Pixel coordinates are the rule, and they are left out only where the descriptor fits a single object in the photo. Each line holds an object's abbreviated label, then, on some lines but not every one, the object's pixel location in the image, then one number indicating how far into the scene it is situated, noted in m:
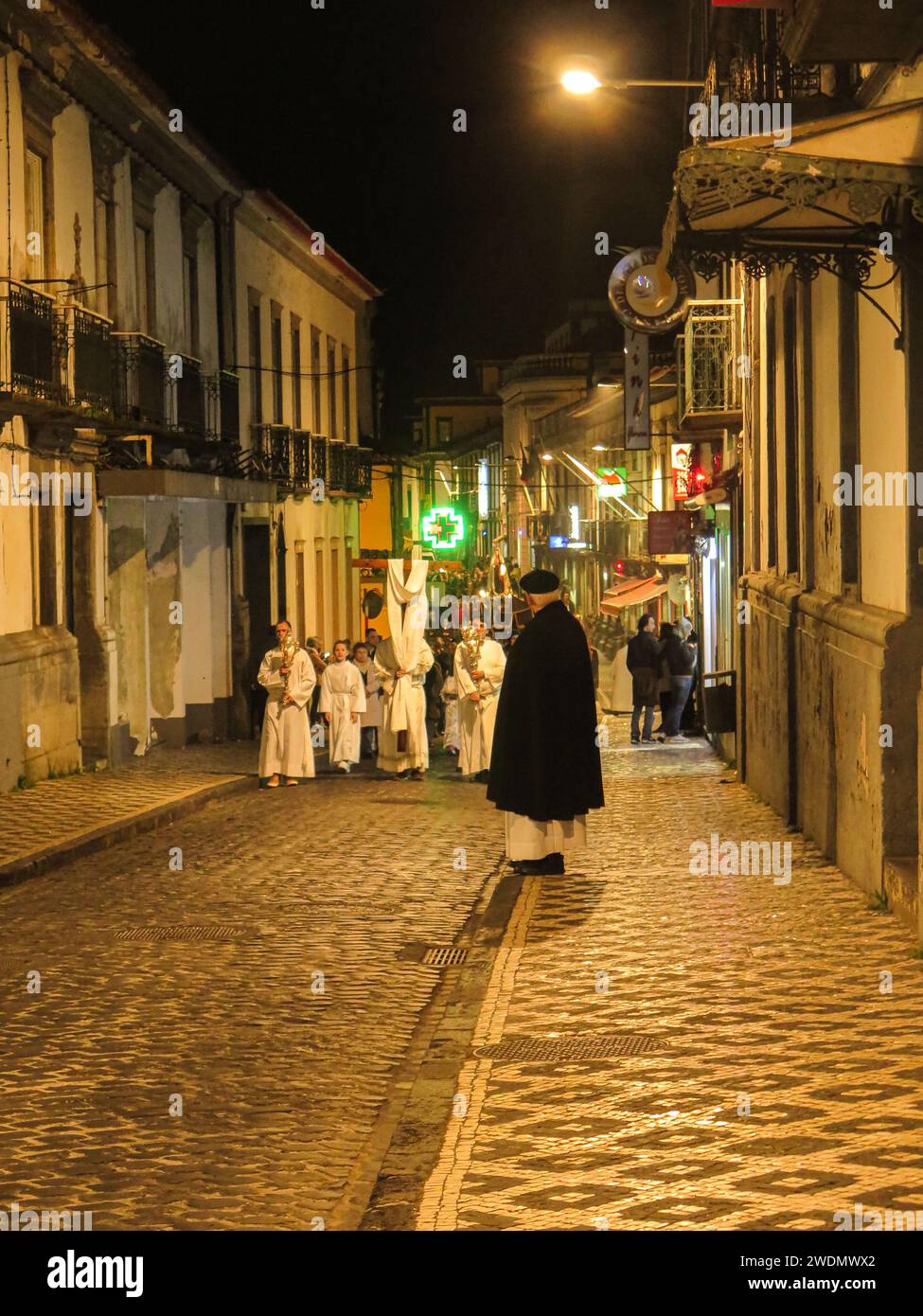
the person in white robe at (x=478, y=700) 19.86
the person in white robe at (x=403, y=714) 20.92
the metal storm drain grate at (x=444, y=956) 10.08
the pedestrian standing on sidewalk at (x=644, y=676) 26.44
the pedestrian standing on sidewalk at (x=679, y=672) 26.78
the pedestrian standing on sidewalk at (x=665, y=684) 26.92
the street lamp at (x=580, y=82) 13.71
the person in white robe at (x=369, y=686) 24.17
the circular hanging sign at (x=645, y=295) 23.78
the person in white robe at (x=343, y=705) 22.58
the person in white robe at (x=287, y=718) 20.20
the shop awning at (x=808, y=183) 9.62
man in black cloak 12.51
